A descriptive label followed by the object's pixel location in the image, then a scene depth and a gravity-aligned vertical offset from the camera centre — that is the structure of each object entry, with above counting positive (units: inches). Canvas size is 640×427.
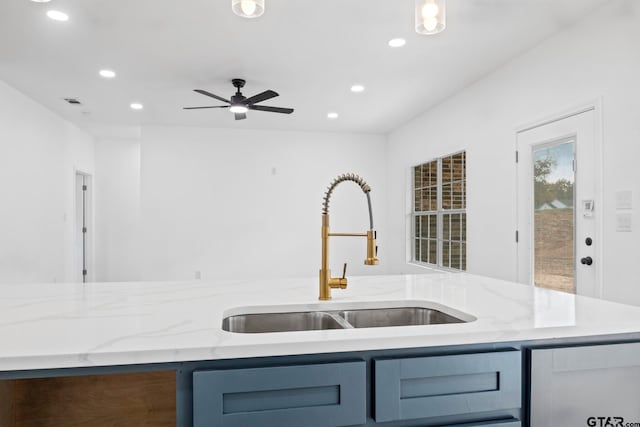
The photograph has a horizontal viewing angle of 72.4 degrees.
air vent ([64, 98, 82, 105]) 199.9 +53.8
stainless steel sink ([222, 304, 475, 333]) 55.4 -13.3
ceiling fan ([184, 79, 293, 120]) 163.4 +43.9
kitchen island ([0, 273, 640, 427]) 35.7 -13.0
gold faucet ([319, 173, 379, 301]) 56.4 -4.8
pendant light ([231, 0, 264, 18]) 58.9 +28.7
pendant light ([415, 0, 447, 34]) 56.7 +26.5
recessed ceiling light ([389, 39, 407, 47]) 134.3 +54.3
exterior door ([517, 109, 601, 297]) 118.7 +3.7
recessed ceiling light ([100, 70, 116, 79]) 163.0 +54.3
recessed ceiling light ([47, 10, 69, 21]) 117.3 +54.9
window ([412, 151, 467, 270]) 192.9 +2.3
